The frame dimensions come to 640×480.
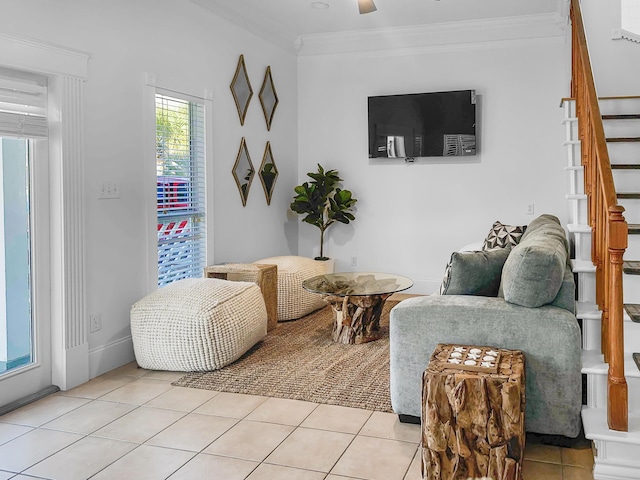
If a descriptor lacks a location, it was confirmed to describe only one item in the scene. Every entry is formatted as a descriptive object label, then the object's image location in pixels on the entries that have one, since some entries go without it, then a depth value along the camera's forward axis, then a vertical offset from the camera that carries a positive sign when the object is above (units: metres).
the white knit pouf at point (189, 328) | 3.82 -0.63
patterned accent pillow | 5.09 -0.10
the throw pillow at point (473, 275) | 3.07 -0.25
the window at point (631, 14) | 5.07 +1.71
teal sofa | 2.69 -0.48
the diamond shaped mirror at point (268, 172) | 6.12 +0.55
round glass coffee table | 4.35 -0.54
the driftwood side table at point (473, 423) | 2.34 -0.76
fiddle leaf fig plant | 6.38 +0.26
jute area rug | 3.49 -0.91
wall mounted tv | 6.12 +1.02
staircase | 2.45 -0.31
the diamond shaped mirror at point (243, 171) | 5.62 +0.52
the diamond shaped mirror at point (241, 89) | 5.57 +1.27
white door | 3.40 -0.22
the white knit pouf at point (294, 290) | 5.31 -0.54
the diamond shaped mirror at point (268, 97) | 6.10 +1.29
